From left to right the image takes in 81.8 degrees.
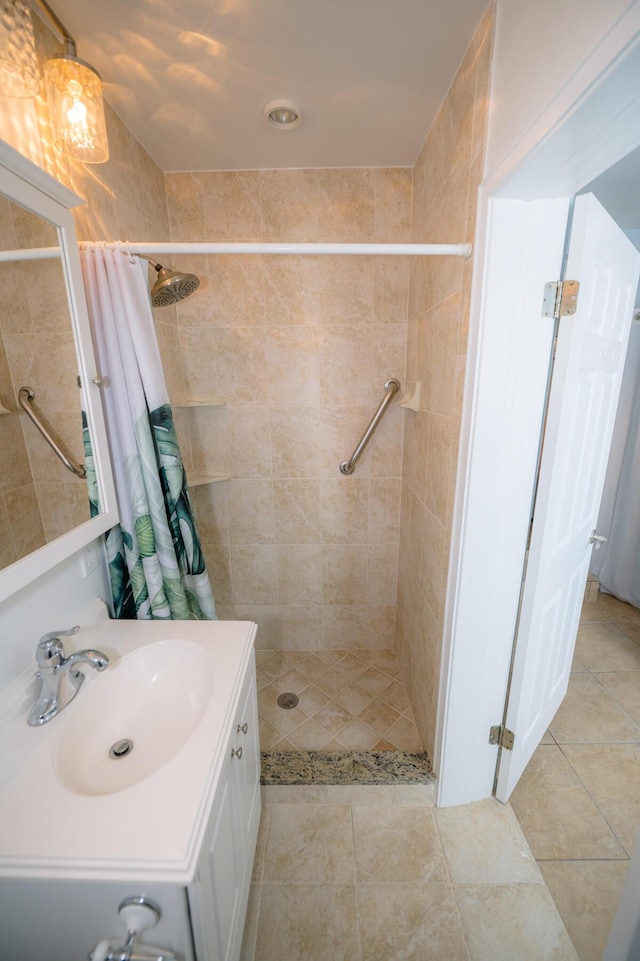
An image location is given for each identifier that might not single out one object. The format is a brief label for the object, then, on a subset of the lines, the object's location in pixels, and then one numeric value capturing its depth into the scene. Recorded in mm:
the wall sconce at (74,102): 923
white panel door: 996
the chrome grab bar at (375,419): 1737
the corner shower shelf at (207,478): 1771
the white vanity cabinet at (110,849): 565
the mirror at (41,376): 814
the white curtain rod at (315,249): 975
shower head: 1172
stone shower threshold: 1374
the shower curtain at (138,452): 1064
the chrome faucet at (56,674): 803
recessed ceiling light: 1248
